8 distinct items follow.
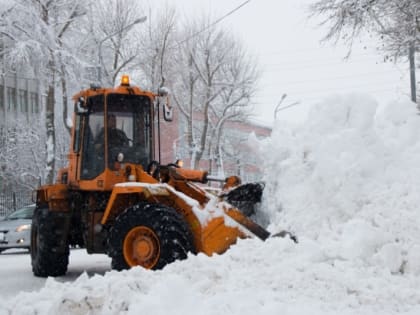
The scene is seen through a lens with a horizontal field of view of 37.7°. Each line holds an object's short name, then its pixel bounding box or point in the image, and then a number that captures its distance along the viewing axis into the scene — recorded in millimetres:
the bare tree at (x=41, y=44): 20406
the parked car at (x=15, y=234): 16875
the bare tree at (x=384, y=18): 12031
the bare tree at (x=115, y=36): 26302
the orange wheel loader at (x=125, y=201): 7762
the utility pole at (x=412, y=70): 15068
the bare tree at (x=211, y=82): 32625
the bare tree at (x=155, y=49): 29266
